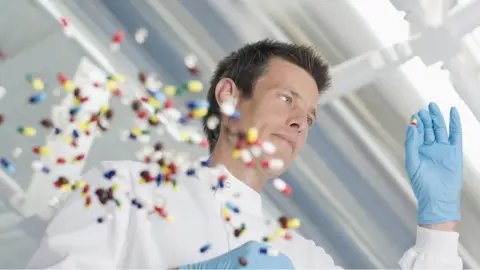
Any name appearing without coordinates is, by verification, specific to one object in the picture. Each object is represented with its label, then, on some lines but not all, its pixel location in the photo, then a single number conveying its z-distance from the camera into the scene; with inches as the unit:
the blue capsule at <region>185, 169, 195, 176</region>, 72.4
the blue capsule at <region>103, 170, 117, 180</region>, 72.3
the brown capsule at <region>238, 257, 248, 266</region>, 69.0
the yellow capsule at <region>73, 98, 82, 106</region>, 71.4
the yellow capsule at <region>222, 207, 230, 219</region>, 75.1
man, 71.4
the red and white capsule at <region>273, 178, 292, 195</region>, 71.9
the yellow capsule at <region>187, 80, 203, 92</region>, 69.6
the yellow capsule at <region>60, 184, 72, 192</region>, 71.9
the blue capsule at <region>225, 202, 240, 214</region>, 74.1
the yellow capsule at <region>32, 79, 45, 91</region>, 68.7
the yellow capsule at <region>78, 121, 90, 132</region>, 73.5
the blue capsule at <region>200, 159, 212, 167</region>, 76.1
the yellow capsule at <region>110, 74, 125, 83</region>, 71.2
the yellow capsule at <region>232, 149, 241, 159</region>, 73.4
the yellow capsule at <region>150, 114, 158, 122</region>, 72.1
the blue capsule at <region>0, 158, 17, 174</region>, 70.2
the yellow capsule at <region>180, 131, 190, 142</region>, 72.0
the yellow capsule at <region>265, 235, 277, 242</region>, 74.0
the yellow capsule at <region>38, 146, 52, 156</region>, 70.4
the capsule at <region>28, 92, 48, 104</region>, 69.3
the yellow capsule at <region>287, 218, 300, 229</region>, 70.4
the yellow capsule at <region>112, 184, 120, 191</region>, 72.9
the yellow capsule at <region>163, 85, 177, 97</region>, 68.9
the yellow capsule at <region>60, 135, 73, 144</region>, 73.7
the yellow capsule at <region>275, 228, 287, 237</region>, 72.4
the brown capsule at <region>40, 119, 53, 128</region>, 70.8
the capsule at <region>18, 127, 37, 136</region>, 70.3
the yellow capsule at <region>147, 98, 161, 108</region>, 70.3
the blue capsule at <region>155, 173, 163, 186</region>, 72.2
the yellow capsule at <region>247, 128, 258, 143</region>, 72.7
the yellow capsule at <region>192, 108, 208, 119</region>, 69.5
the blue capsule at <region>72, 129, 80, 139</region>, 74.1
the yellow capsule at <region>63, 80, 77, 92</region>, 69.5
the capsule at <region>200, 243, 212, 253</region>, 70.2
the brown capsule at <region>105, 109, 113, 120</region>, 72.3
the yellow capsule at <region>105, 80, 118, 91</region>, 71.1
